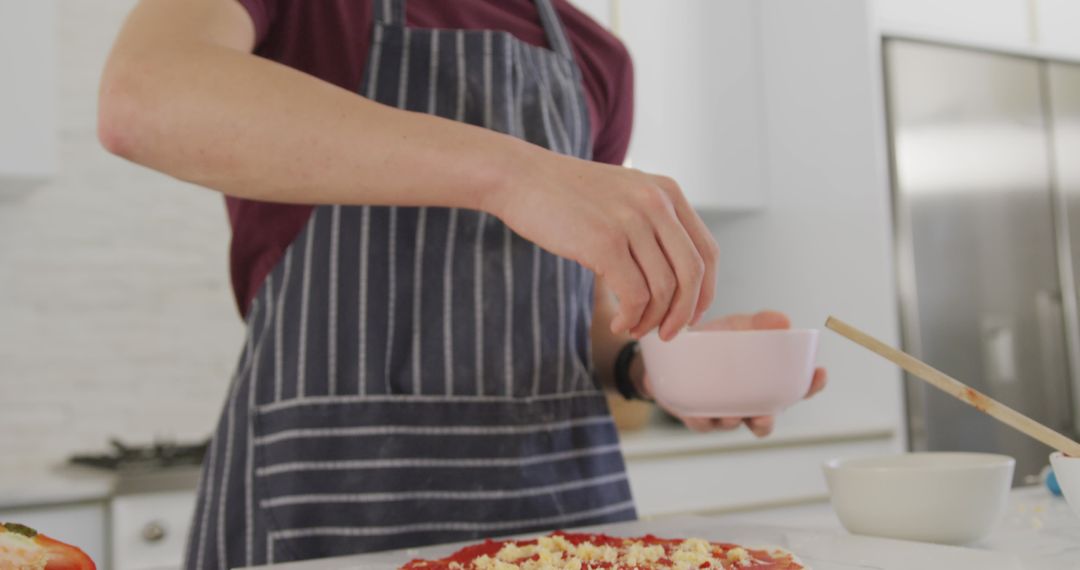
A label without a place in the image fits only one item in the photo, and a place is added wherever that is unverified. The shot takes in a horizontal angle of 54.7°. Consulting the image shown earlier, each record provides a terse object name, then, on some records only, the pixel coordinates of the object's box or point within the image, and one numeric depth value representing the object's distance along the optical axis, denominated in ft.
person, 2.29
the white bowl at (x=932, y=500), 2.59
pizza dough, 2.21
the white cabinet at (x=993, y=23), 8.77
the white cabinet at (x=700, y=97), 8.66
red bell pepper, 1.69
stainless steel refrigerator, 8.54
